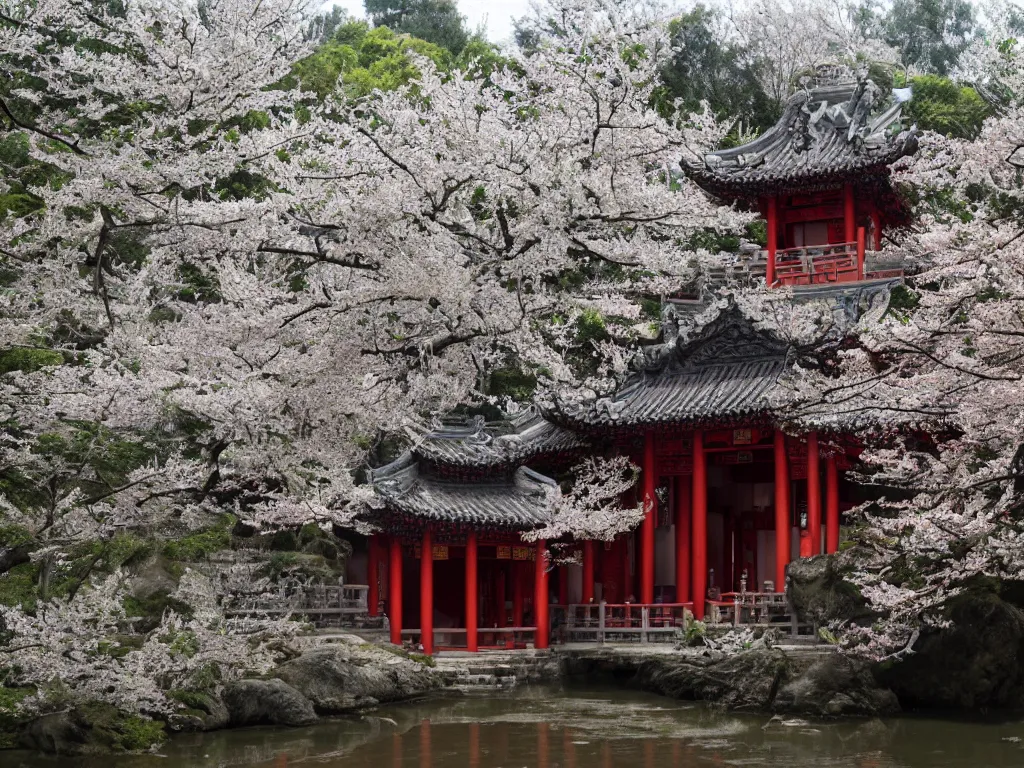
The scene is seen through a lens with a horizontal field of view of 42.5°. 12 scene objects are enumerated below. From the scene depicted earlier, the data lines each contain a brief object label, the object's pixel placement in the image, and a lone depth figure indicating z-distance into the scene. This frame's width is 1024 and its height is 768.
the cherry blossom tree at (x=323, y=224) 9.22
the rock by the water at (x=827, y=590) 17.22
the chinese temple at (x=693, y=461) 20.34
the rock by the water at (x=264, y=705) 14.94
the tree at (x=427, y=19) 52.59
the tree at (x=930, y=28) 50.00
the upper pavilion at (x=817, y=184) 23.84
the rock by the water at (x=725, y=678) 16.72
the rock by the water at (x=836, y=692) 16.11
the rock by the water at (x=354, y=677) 15.98
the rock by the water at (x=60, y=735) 12.01
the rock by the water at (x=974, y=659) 16.23
